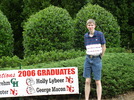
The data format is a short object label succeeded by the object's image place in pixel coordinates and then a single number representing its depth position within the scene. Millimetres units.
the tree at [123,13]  12914
